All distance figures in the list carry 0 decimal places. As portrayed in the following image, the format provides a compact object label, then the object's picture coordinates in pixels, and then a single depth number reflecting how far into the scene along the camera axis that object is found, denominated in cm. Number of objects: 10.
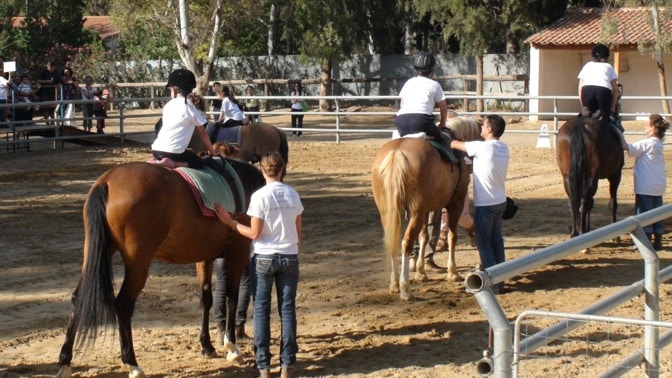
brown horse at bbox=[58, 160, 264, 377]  679
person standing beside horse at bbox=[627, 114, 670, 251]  1148
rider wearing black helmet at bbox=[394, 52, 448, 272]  973
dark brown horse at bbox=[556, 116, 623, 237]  1184
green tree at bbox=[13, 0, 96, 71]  4725
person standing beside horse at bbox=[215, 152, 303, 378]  665
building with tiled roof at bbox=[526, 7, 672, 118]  3484
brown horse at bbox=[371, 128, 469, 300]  930
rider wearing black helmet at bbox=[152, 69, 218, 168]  762
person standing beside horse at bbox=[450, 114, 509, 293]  909
